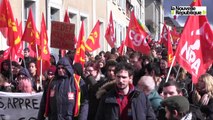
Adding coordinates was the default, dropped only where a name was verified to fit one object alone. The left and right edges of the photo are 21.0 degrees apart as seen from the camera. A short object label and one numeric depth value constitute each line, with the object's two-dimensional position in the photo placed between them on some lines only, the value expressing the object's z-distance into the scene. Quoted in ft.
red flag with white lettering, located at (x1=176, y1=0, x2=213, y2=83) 29.07
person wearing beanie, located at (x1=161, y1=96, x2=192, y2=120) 15.43
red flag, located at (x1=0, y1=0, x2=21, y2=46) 36.37
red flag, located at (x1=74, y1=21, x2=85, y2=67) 36.52
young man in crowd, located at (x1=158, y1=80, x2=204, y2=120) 19.12
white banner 29.42
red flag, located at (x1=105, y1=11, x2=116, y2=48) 57.87
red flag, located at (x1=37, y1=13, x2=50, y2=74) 37.05
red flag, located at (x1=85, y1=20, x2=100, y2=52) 50.16
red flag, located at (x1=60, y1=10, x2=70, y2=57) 46.65
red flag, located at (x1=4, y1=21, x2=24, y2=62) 36.71
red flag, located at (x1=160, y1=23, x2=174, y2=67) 38.82
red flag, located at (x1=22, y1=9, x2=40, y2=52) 39.83
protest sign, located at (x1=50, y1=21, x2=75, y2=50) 32.30
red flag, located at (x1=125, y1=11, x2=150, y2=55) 46.23
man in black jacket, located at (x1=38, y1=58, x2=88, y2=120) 24.81
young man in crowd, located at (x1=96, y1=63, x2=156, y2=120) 20.21
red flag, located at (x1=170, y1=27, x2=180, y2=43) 83.04
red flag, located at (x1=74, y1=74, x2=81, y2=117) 25.08
